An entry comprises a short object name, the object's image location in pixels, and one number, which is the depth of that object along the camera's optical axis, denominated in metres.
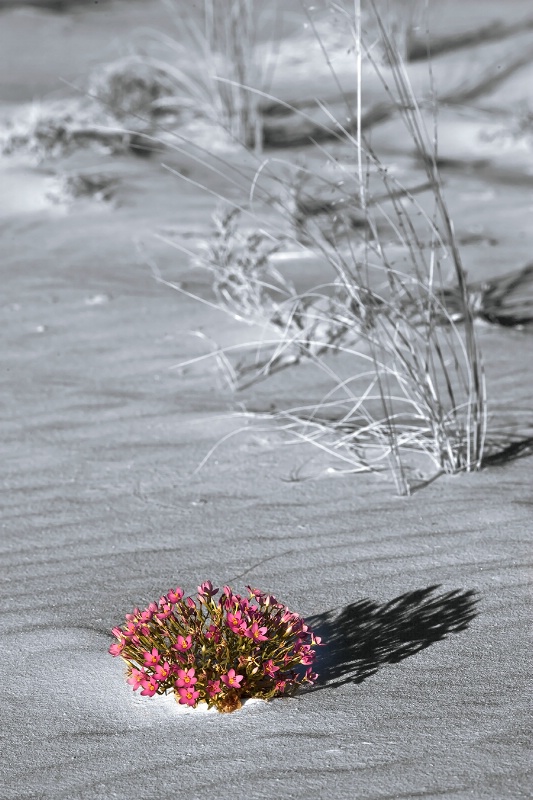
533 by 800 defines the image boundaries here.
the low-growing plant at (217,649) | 4.37
